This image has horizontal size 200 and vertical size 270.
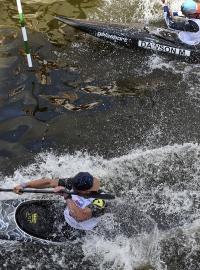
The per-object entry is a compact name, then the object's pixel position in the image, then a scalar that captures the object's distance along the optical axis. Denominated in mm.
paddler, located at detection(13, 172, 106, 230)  6043
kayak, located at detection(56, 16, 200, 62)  10820
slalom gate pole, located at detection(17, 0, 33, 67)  9152
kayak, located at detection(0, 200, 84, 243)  6680
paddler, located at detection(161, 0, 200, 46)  10305
